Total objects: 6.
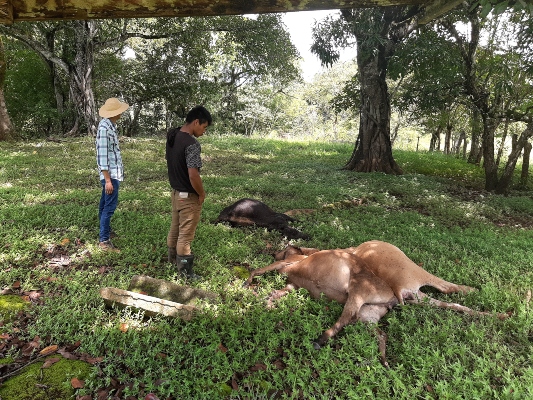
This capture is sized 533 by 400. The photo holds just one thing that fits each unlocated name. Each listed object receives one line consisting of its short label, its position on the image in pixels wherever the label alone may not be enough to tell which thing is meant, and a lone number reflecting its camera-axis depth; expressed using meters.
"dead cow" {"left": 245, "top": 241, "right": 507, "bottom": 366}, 3.31
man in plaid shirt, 4.65
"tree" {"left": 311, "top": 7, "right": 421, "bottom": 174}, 9.85
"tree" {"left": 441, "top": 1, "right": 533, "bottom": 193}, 9.12
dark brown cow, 5.94
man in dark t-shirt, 3.76
